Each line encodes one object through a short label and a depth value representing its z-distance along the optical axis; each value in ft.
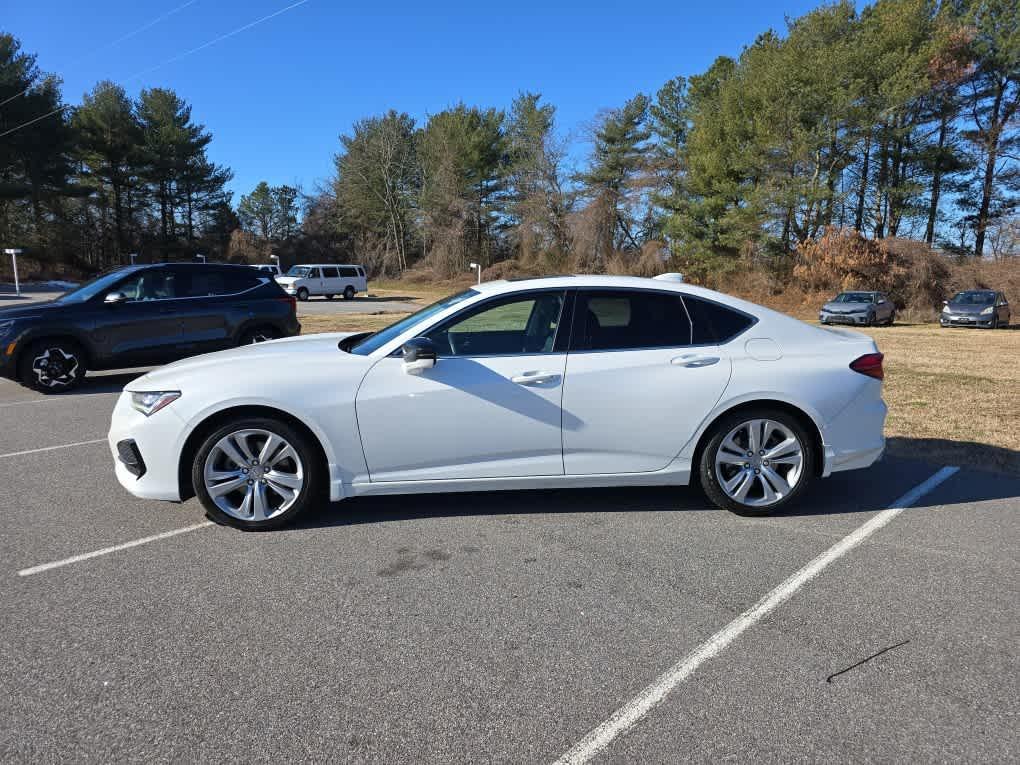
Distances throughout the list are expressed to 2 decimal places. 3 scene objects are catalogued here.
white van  116.47
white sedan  13.26
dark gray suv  27.73
